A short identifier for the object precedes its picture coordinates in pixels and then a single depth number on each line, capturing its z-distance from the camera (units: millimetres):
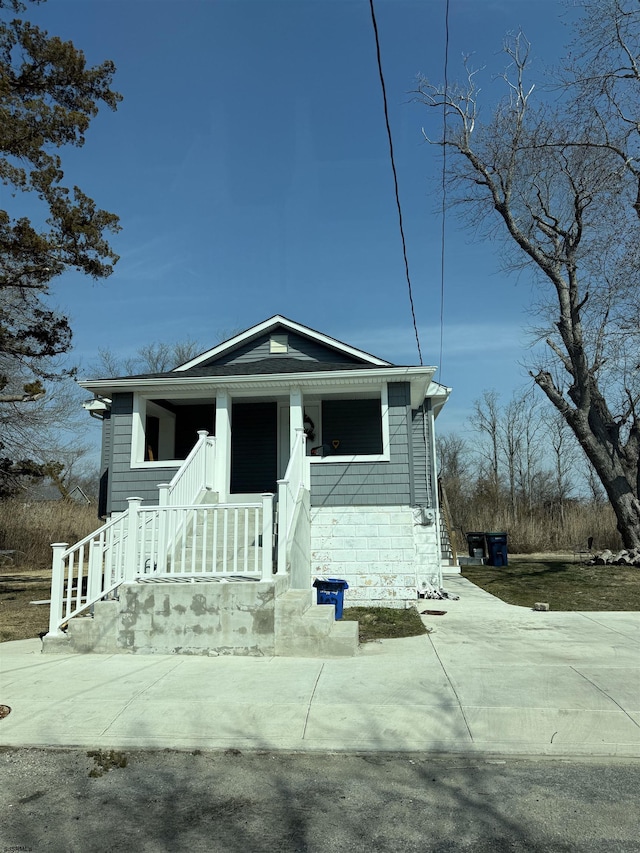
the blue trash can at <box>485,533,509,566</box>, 19500
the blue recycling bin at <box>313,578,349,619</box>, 9000
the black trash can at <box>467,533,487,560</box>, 20969
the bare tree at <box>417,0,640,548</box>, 18109
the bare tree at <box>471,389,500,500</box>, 39688
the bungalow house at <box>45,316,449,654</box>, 7000
